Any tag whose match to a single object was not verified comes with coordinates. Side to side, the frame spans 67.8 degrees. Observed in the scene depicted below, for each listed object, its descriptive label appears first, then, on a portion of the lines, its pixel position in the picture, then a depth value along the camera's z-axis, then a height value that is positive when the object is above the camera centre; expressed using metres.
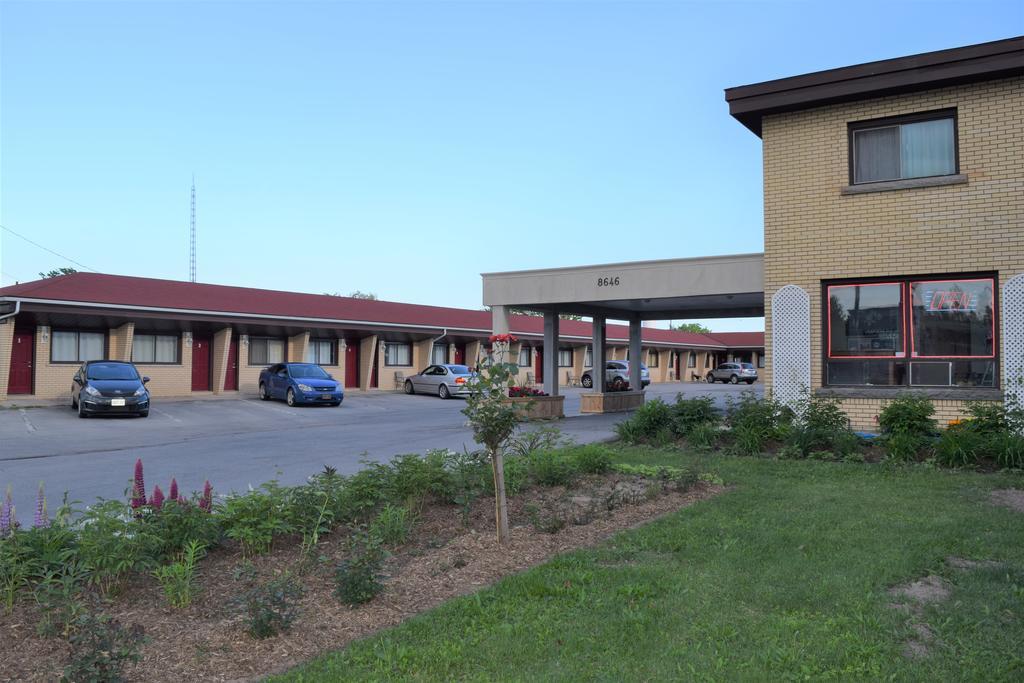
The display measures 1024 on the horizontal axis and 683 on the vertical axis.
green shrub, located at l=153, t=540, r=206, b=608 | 5.09 -1.50
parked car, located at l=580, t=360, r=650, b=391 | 43.51 -0.39
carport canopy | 17.38 +1.96
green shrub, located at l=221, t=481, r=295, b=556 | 6.08 -1.28
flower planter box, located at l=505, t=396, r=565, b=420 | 21.84 -1.28
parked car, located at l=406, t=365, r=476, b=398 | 34.06 -0.79
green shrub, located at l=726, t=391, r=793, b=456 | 12.34 -0.97
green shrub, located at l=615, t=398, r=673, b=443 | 14.02 -1.11
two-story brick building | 12.55 +2.46
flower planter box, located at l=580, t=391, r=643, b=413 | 24.62 -1.23
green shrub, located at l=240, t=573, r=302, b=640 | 4.54 -1.49
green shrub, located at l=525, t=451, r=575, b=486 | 8.96 -1.27
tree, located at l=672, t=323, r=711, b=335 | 125.96 +6.47
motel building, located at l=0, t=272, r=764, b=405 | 25.81 +1.17
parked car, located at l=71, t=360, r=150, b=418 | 21.77 -0.86
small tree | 6.37 -0.43
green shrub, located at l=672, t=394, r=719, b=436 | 13.66 -0.91
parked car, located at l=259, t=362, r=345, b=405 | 27.77 -0.83
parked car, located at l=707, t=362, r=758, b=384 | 57.72 -0.54
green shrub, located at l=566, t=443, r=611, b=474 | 9.80 -1.23
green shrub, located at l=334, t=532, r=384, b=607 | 5.08 -1.45
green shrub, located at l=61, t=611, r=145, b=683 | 3.72 -1.46
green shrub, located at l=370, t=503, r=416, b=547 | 6.54 -1.41
